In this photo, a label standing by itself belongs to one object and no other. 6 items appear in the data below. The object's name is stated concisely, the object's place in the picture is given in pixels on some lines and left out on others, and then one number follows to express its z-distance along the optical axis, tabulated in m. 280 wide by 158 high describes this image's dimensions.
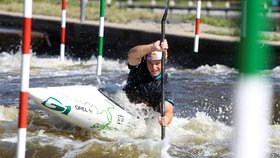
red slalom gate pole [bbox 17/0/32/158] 5.68
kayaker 9.64
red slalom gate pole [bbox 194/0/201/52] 16.66
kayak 9.38
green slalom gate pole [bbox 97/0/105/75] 14.87
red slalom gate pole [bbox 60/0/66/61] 16.93
